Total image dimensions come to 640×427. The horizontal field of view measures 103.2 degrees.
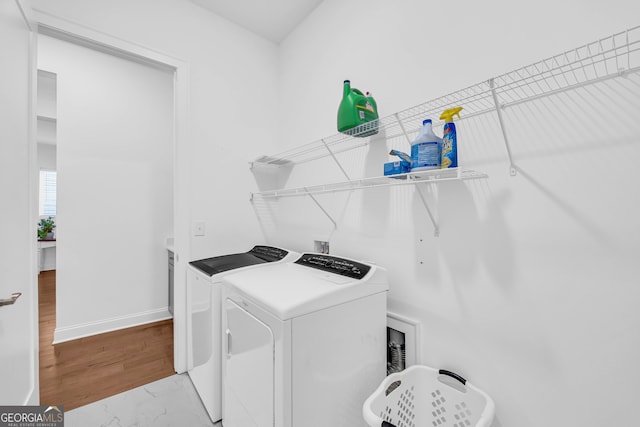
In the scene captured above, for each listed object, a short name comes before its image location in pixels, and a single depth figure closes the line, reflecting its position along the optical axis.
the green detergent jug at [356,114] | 1.46
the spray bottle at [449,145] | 1.08
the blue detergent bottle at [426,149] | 1.07
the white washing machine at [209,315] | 1.60
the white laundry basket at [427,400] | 1.10
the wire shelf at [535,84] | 0.84
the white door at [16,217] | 1.04
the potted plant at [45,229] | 5.57
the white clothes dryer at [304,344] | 1.03
